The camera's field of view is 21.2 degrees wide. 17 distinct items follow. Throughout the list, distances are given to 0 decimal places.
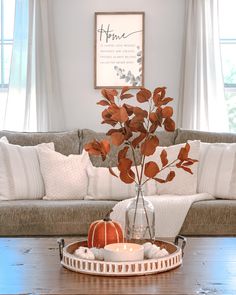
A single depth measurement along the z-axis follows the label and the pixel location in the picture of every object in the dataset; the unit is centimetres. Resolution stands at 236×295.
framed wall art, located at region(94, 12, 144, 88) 519
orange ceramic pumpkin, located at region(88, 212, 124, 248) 229
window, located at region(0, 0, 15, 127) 529
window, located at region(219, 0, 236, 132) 525
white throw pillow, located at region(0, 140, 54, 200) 417
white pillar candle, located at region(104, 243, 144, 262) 213
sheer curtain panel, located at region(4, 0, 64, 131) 518
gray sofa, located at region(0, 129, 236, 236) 377
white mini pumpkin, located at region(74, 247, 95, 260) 217
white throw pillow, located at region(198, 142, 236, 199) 418
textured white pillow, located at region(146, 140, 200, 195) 422
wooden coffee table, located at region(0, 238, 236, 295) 193
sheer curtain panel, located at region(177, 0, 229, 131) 513
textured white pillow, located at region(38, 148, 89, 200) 421
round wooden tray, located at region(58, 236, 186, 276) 208
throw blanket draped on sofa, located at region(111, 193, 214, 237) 374
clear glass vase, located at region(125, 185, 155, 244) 237
